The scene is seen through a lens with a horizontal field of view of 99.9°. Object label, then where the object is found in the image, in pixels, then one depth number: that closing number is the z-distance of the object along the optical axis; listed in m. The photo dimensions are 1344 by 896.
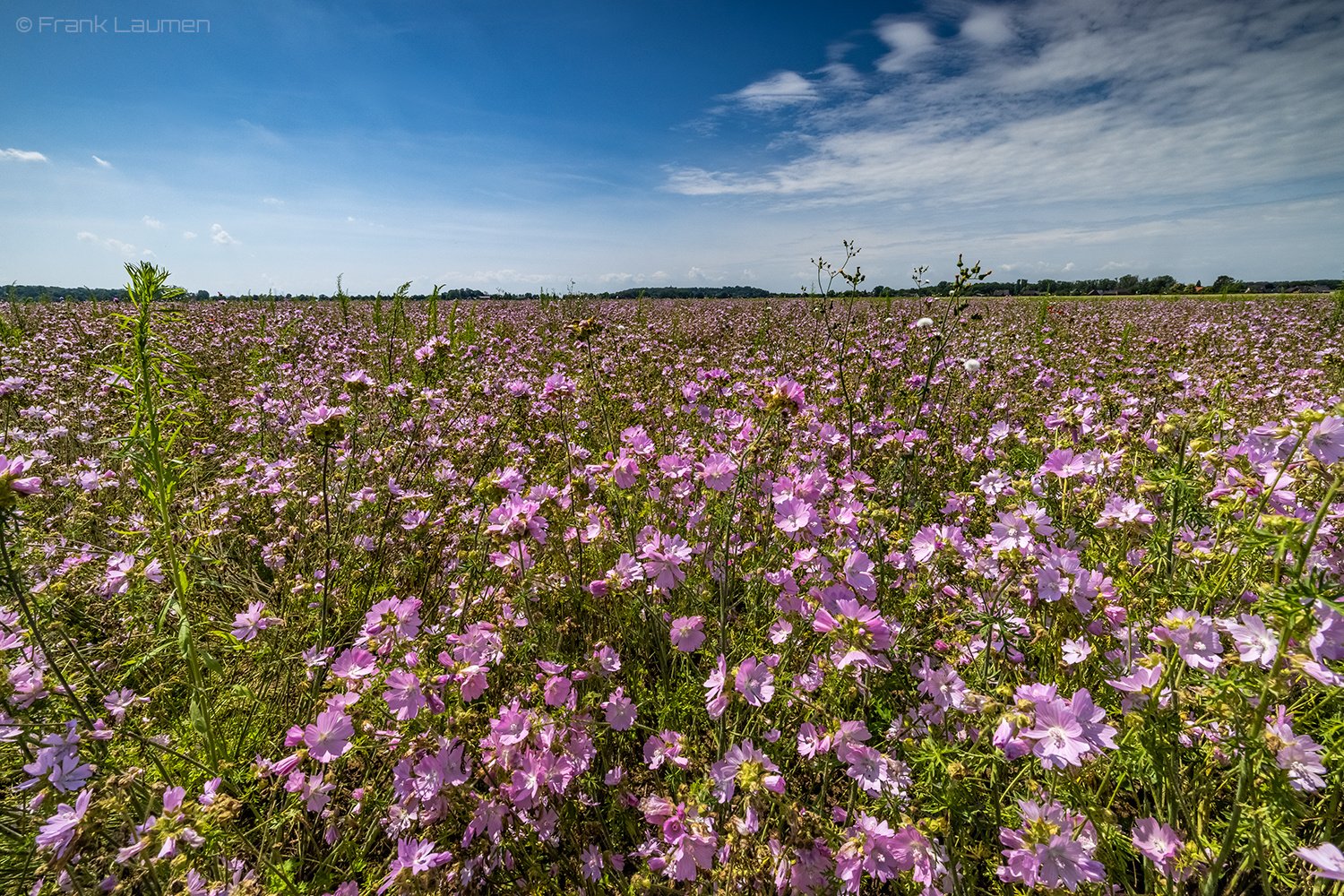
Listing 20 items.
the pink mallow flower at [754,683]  0.48
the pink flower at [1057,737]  0.38
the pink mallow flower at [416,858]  0.42
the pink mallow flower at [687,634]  0.56
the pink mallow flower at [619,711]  0.56
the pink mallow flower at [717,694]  0.46
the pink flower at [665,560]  0.57
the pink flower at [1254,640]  0.34
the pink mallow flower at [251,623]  0.63
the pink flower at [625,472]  0.68
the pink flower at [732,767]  0.43
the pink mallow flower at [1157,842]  0.41
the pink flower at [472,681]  0.46
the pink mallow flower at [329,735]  0.47
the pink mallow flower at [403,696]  0.45
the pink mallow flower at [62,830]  0.34
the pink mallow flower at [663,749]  0.51
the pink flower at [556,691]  0.49
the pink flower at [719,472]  0.67
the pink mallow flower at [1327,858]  0.30
